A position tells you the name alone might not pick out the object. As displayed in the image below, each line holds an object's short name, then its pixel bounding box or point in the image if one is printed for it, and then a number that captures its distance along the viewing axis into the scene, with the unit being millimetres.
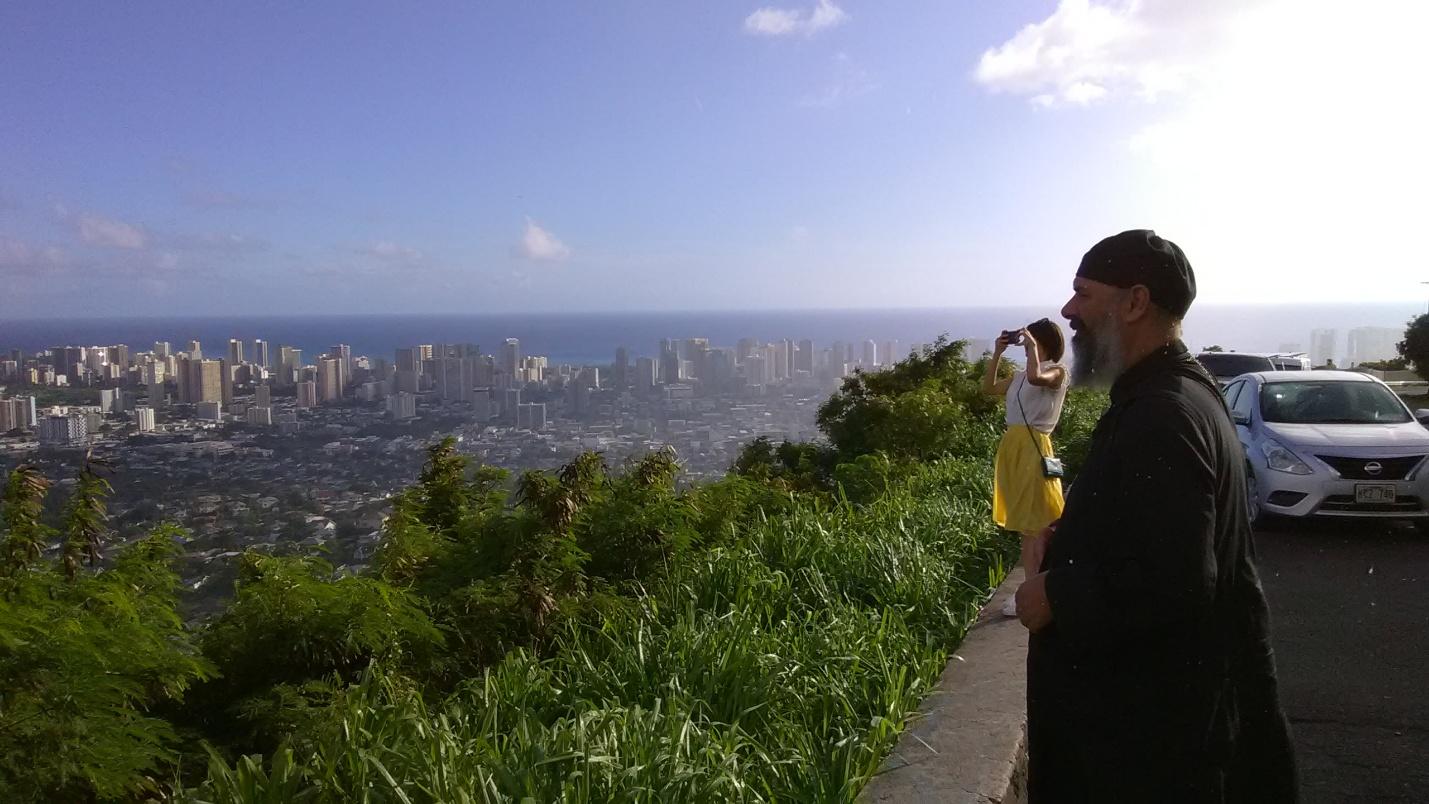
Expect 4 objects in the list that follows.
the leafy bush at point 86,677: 2934
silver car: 8914
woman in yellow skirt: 5578
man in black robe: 2148
